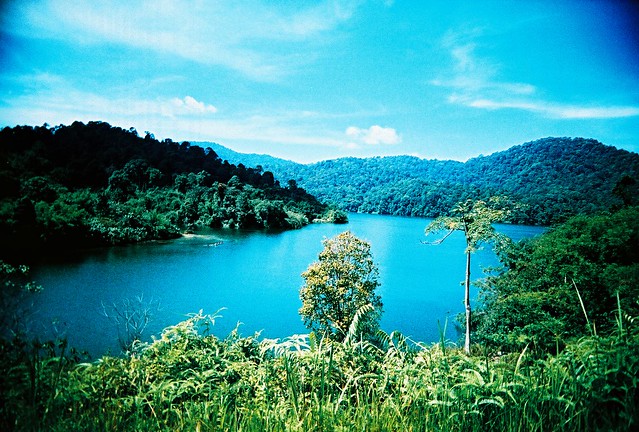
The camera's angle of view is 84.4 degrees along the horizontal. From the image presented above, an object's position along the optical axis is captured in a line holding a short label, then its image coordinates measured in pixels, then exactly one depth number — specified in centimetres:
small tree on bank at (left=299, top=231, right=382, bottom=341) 1264
